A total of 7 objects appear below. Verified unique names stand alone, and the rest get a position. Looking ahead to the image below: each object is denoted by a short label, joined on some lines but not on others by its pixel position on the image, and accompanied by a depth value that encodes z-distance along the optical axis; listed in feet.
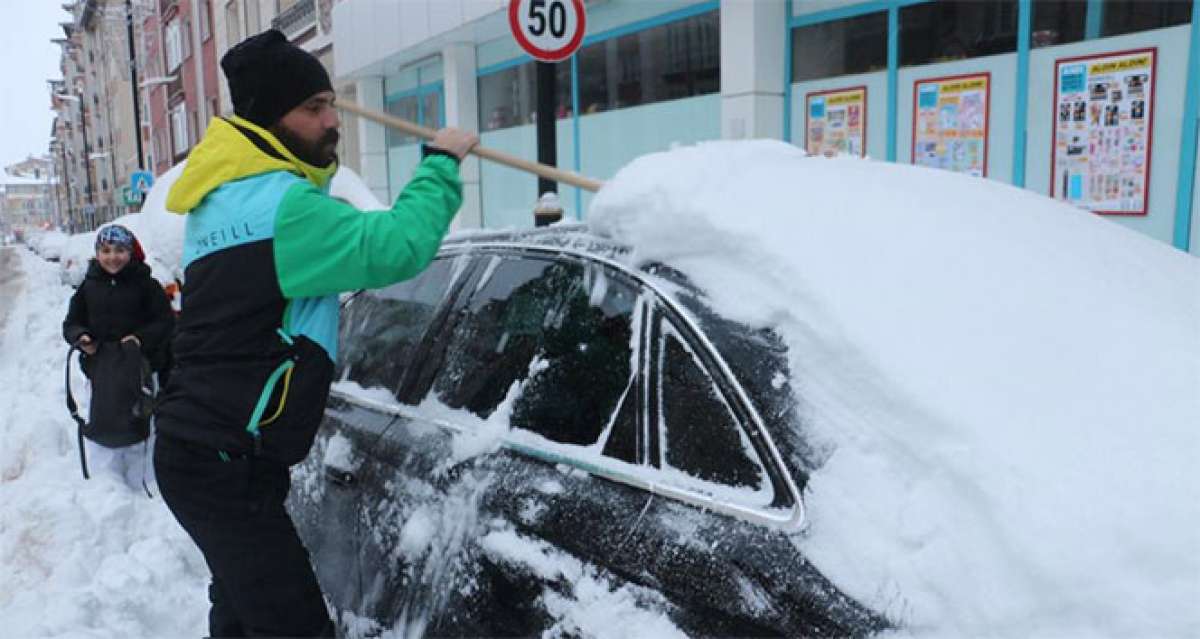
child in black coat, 17.11
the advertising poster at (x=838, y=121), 25.50
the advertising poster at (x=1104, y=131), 19.47
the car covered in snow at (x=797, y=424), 4.76
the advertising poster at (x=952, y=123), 22.61
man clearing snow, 7.18
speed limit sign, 18.02
